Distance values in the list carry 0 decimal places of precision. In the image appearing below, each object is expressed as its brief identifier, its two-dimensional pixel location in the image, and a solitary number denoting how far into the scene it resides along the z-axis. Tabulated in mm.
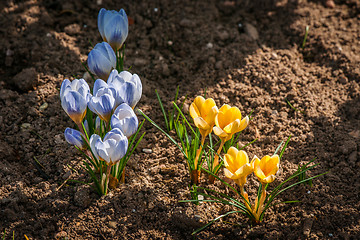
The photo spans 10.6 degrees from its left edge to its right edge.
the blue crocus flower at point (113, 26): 1845
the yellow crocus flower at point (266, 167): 1789
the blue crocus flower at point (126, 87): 1800
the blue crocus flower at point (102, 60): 1826
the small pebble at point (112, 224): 1839
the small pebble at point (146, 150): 1908
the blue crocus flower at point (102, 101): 1787
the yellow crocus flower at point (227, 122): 1806
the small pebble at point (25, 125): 1920
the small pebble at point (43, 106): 1938
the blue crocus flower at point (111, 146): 1778
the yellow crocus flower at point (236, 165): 1790
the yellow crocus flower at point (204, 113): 1811
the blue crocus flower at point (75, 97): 1794
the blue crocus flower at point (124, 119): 1787
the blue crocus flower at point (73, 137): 1816
